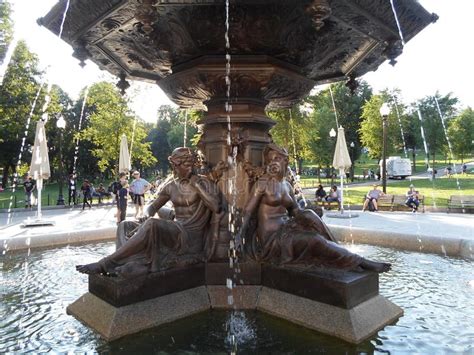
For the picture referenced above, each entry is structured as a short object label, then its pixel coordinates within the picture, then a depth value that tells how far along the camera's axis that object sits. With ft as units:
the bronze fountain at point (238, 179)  13.35
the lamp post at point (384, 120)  68.18
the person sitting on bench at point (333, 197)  66.03
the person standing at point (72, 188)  79.94
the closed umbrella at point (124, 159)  63.82
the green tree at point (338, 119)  160.25
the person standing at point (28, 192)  75.61
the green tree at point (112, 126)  109.50
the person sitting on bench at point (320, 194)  68.64
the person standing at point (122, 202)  42.06
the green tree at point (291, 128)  93.61
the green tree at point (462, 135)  171.83
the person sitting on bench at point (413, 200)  58.44
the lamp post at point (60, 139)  71.67
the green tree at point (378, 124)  148.77
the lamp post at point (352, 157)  164.96
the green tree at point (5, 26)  97.76
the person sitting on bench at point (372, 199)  60.34
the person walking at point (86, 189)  73.11
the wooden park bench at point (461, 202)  57.52
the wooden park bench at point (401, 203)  60.70
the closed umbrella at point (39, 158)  48.29
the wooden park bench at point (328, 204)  66.21
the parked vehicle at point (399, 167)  162.20
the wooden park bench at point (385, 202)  62.18
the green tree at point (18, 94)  111.34
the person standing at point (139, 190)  45.21
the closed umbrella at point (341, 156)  57.57
